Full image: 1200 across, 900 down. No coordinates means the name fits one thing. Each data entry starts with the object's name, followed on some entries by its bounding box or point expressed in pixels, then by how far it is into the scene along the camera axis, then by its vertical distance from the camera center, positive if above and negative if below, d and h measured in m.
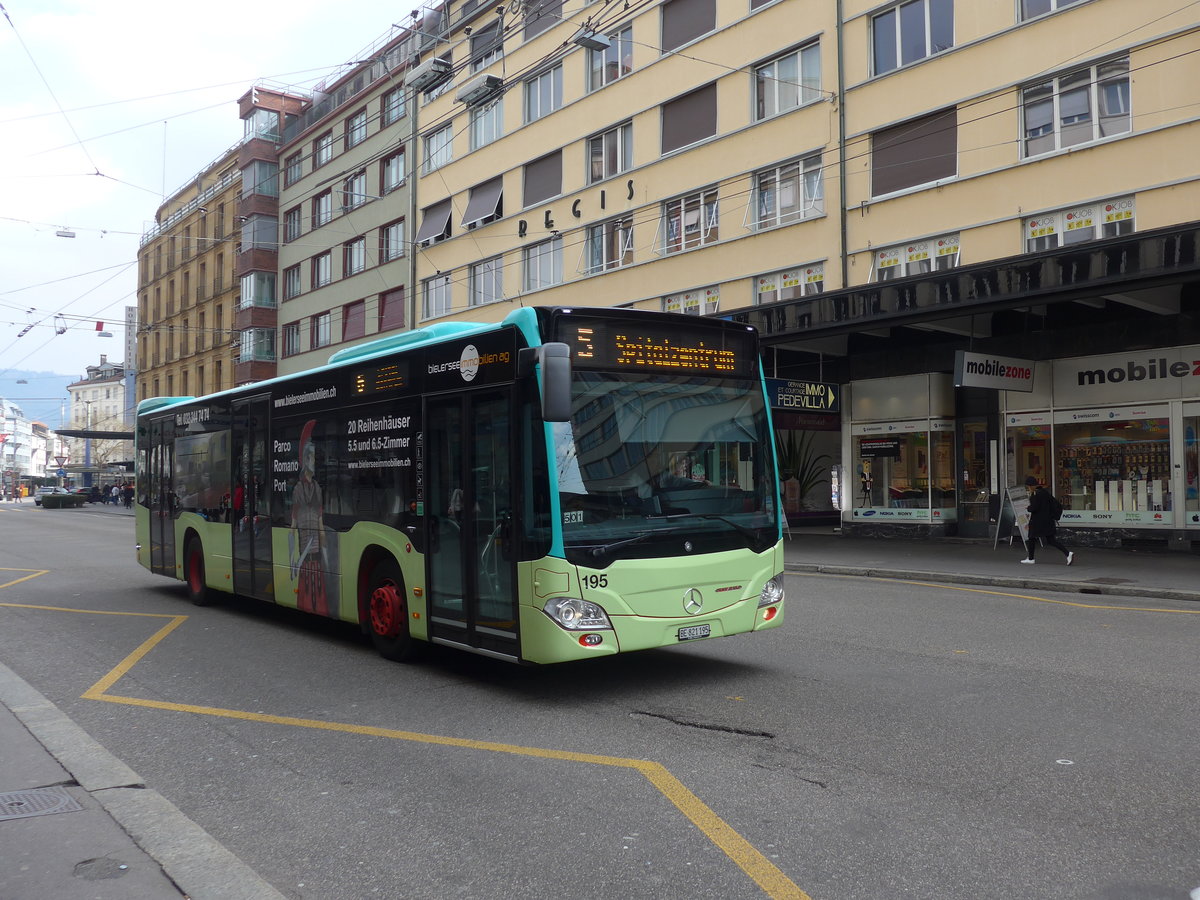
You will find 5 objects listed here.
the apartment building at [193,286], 54.12 +11.62
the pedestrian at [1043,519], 16.77 -0.77
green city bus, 6.82 -0.07
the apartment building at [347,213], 40.56 +11.60
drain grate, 4.80 -1.54
